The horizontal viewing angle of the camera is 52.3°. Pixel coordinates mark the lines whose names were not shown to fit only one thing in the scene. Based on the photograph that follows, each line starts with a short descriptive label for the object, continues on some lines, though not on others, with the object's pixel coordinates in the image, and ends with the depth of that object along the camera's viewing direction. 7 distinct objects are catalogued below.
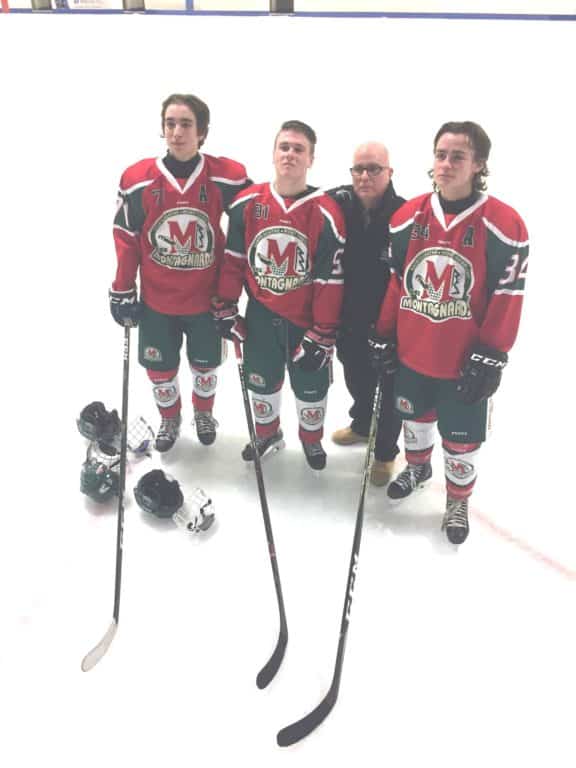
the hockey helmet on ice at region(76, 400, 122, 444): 2.08
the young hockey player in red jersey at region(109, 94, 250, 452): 1.79
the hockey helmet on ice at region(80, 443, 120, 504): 1.87
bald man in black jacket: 1.65
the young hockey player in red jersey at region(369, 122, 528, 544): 1.45
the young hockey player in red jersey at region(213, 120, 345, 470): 1.69
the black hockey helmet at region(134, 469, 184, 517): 1.81
